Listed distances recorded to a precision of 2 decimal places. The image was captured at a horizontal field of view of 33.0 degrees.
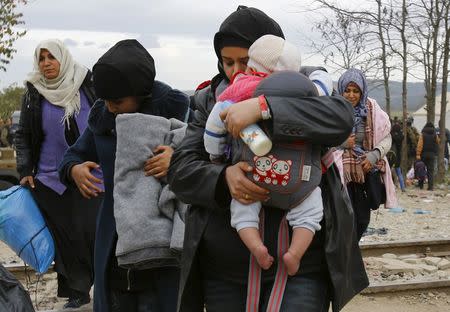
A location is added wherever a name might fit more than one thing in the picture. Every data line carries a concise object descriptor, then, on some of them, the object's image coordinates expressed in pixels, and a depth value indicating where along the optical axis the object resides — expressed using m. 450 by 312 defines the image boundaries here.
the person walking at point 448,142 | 23.03
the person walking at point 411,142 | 19.45
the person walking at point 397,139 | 17.95
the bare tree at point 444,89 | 17.73
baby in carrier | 2.44
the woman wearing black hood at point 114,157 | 3.29
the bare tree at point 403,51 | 17.73
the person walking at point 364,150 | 6.43
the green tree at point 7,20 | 19.56
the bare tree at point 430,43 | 17.77
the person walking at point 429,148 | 17.31
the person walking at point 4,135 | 21.50
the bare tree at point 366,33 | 17.83
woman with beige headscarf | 5.39
